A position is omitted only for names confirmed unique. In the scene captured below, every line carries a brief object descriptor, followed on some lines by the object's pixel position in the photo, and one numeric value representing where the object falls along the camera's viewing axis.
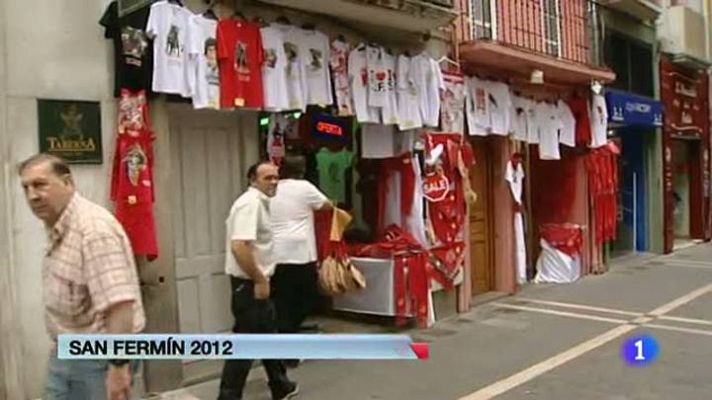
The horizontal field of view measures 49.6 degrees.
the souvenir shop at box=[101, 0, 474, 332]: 5.86
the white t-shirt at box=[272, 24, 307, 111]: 6.96
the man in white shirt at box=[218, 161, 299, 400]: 5.32
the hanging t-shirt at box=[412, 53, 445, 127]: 8.48
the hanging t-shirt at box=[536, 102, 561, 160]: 11.20
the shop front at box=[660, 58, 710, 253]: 16.17
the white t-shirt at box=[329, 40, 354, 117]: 7.52
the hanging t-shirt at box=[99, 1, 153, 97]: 5.72
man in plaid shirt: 3.20
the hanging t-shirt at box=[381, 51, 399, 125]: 8.00
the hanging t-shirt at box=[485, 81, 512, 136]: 9.96
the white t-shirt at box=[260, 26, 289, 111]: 6.70
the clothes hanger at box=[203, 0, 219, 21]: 6.37
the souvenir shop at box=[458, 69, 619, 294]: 10.53
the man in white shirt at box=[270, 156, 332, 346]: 6.77
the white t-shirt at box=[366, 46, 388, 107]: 7.88
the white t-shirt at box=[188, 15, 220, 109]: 6.11
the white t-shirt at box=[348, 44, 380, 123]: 7.69
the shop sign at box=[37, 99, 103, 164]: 5.44
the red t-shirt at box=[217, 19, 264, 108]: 6.33
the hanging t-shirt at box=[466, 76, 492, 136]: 9.56
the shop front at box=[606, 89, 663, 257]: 15.34
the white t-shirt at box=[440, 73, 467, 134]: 9.03
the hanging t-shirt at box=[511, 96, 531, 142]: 10.59
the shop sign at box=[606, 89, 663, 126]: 13.07
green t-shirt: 8.93
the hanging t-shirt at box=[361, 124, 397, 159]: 8.47
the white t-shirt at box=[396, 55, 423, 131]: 8.23
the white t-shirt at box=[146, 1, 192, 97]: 5.84
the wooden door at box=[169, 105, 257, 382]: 6.76
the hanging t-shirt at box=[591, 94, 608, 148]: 12.28
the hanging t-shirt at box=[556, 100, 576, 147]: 11.72
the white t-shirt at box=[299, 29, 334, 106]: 7.20
